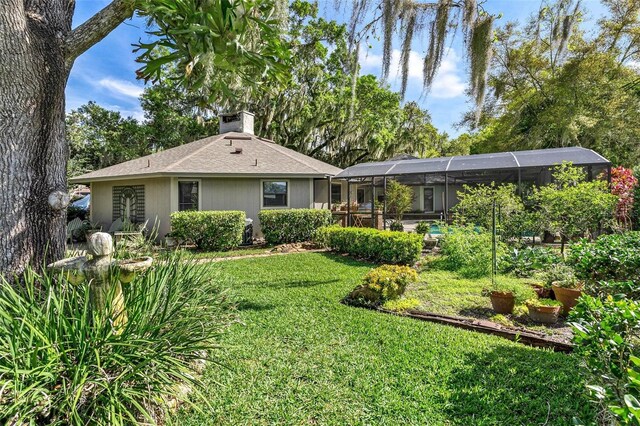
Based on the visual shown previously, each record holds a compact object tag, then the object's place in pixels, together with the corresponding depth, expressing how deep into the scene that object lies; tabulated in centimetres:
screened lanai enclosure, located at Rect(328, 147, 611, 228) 1102
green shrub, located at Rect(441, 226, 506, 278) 723
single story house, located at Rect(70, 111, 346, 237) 1238
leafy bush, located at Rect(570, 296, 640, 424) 169
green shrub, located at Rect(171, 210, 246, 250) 1065
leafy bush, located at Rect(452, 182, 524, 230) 846
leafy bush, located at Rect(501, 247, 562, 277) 480
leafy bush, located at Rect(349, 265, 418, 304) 532
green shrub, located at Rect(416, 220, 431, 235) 1133
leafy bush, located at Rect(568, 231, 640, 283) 334
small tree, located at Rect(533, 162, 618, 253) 658
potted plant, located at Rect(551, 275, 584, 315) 471
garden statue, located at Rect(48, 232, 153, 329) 257
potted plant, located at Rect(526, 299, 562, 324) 451
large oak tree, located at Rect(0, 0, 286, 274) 297
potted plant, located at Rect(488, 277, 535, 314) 487
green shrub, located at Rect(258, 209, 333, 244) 1181
